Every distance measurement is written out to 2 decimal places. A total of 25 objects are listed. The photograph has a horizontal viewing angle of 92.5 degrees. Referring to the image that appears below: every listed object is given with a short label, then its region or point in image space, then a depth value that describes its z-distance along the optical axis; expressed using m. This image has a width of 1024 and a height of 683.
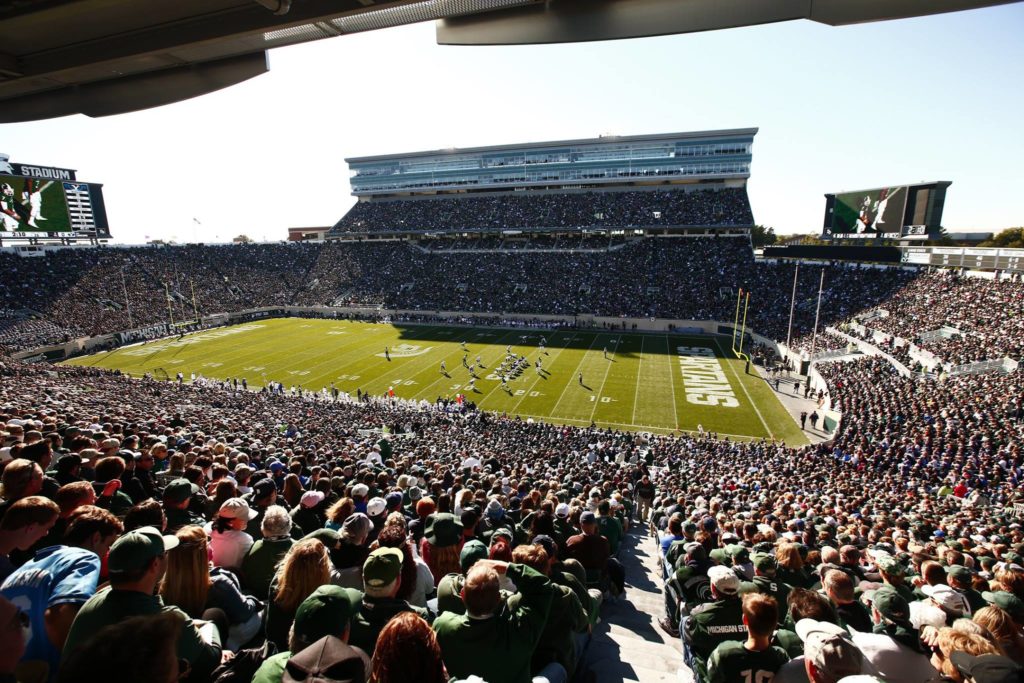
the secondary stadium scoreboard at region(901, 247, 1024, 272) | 30.98
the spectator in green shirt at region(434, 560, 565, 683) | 2.82
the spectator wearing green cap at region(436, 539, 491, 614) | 3.40
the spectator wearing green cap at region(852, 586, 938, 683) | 3.16
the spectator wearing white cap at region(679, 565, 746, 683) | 3.80
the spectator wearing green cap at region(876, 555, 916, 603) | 4.72
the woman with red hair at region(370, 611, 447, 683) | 2.10
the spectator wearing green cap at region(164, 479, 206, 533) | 5.21
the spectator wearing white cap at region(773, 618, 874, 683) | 2.68
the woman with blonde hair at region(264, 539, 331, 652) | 3.11
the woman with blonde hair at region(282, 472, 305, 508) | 7.29
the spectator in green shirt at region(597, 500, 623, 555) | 7.86
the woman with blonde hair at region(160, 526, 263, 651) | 3.18
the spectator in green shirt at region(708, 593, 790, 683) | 3.14
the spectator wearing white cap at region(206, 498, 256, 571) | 4.27
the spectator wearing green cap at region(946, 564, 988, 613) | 5.10
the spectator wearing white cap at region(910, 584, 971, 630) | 3.95
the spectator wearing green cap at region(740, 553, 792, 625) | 4.72
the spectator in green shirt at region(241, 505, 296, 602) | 4.07
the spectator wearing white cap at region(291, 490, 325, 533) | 5.88
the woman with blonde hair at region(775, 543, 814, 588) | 5.49
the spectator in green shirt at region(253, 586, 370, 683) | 2.55
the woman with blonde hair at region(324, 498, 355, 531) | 5.53
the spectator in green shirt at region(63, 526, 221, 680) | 2.49
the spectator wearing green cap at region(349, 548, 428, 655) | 3.00
